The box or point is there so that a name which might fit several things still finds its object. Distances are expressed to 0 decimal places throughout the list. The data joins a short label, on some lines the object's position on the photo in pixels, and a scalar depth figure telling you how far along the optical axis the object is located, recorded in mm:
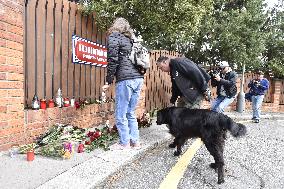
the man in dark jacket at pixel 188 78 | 2931
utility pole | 8142
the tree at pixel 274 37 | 10901
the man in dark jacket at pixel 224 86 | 4838
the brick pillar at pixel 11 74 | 2455
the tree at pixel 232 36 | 8861
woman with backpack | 2689
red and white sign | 3460
